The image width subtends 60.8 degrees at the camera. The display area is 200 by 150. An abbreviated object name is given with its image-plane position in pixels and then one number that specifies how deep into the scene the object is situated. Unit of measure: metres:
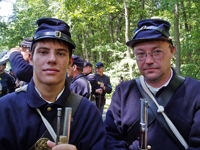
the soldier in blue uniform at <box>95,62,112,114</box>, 6.46
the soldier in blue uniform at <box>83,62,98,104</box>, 5.79
